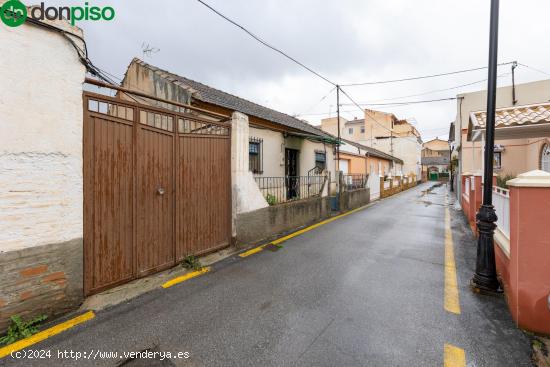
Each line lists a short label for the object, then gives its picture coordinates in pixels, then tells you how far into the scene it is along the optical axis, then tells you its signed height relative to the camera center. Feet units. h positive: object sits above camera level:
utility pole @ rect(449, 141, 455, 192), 81.02 +3.74
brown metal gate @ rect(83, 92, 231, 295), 10.32 -0.75
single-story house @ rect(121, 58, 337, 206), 24.04 +6.29
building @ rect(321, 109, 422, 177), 112.16 +23.41
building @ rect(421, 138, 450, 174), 164.66 +18.96
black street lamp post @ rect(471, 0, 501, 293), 10.89 -1.45
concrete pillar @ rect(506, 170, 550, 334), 8.04 -2.65
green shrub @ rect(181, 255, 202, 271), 13.76 -5.09
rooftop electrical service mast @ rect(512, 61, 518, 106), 47.28 +17.75
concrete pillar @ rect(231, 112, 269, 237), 17.22 +0.85
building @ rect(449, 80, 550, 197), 16.05 +4.92
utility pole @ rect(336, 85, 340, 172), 43.68 +15.05
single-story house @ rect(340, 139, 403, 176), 64.34 +5.93
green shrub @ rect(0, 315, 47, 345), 7.73 -5.27
